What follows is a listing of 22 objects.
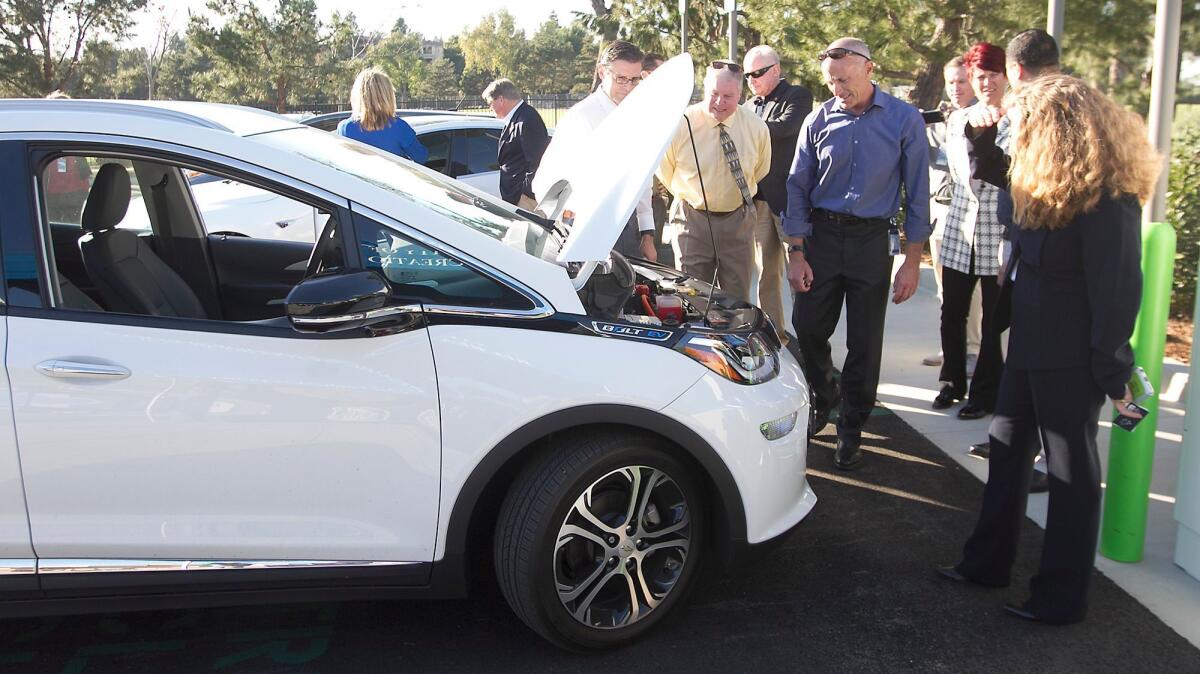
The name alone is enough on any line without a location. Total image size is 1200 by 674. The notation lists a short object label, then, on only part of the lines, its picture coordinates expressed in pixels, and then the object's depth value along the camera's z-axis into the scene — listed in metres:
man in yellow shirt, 5.43
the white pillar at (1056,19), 4.90
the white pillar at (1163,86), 3.93
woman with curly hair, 3.06
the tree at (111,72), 34.75
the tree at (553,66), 76.19
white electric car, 2.78
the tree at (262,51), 38.69
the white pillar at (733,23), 11.15
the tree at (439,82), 71.38
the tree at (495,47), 74.31
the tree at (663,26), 22.00
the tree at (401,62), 60.97
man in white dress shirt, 5.78
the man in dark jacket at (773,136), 6.40
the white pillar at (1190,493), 3.52
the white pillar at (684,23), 15.89
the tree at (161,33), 36.56
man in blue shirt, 4.62
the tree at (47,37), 31.89
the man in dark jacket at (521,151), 7.04
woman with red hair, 5.12
